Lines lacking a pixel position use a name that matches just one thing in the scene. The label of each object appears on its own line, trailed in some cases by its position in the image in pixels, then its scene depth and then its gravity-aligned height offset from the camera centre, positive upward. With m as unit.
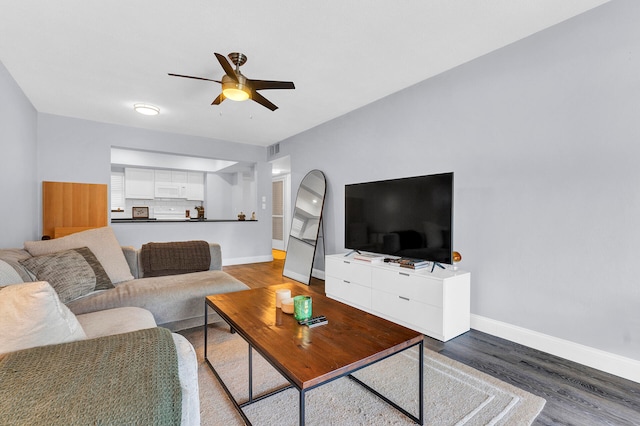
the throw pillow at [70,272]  1.93 -0.45
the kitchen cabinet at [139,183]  7.14 +0.64
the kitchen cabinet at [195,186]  7.91 +0.65
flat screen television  2.62 -0.05
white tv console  2.48 -0.78
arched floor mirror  4.55 -0.26
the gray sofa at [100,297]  0.97 -0.52
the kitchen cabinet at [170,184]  7.49 +0.67
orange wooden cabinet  4.20 +0.01
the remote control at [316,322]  1.61 -0.62
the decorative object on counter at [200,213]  6.69 -0.07
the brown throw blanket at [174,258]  2.93 -0.50
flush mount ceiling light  3.80 +1.32
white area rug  1.54 -1.08
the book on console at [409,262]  2.81 -0.50
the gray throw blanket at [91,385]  0.74 -0.50
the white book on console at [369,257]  3.23 -0.53
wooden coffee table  1.18 -0.63
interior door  8.09 -0.04
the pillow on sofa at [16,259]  1.73 -0.33
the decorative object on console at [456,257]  2.67 -0.40
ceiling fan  2.50 +1.12
